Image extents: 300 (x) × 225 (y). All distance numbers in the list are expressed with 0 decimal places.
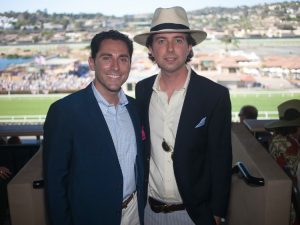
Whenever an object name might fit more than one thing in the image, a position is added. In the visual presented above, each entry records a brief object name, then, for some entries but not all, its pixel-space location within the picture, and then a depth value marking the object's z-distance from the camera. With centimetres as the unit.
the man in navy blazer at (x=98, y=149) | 121
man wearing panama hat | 146
